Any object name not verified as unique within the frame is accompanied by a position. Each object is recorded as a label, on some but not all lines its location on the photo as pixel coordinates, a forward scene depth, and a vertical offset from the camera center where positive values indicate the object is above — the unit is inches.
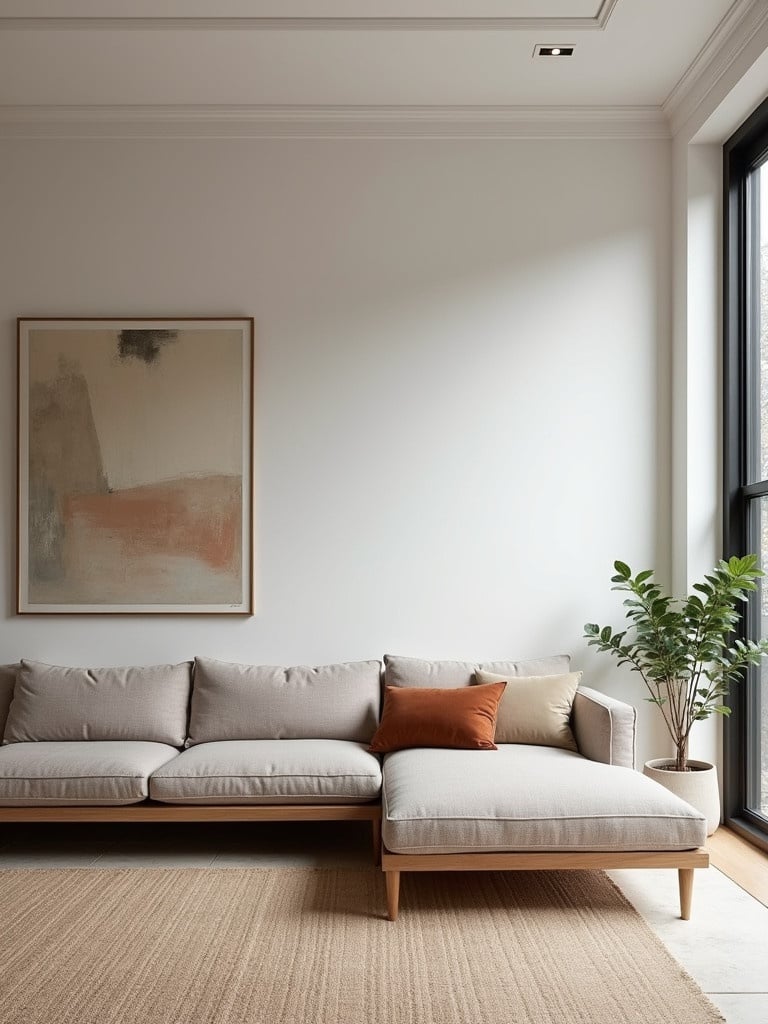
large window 165.0 +19.1
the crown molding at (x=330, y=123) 182.5 +75.7
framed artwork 180.7 +10.8
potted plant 158.2 -20.7
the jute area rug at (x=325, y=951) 98.7 -49.1
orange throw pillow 154.7 -30.9
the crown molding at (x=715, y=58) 146.4 +76.7
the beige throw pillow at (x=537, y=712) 161.6 -30.8
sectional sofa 124.1 -35.5
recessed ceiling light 160.4 +78.6
